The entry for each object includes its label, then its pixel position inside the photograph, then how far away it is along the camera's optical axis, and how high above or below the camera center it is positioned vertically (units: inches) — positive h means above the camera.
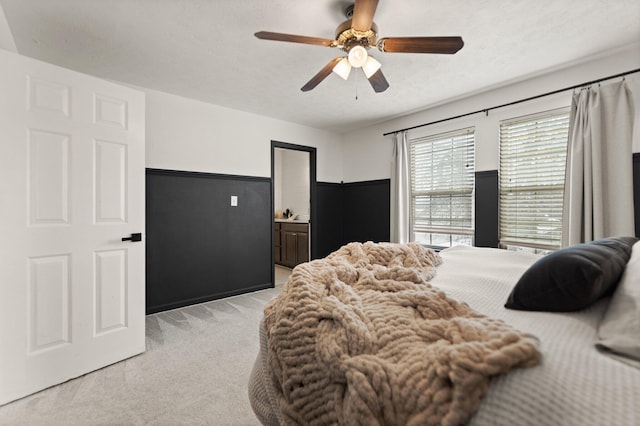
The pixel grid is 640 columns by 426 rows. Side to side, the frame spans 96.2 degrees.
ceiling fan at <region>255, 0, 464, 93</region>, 67.4 +44.0
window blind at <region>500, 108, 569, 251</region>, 111.3 +14.1
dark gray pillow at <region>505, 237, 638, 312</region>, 33.1 -8.1
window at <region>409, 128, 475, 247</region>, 139.6 +13.0
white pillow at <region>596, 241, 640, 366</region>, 25.6 -10.9
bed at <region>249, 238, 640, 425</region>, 22.5 -13.2
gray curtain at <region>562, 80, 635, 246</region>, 93.4 +16.0
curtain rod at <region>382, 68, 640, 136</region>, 96.1 +46.6
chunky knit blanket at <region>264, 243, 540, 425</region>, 24.0 -14.0
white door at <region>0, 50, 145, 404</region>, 68.3 -3.2
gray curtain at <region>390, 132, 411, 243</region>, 158.6 +10.9
